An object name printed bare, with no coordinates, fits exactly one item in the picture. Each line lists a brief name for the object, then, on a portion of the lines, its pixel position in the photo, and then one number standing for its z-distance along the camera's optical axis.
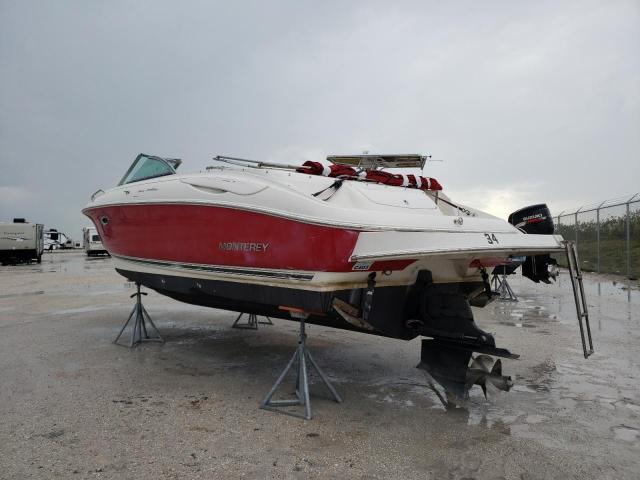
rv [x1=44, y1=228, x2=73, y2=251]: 40.42
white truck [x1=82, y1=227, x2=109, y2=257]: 27.86
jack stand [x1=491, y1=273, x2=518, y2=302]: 9.11
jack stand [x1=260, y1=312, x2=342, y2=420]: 3.41
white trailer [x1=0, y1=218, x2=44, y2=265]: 21.00
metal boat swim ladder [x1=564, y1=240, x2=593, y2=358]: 3.28
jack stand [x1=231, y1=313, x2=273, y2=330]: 6.42
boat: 3.24
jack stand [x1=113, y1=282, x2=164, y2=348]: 5.40
